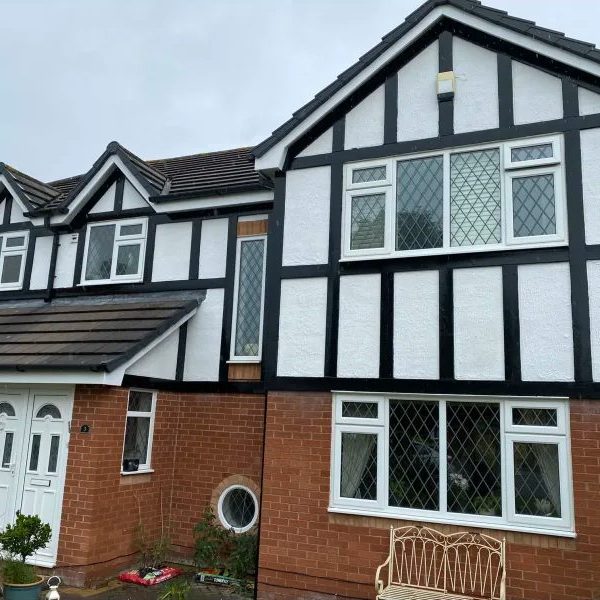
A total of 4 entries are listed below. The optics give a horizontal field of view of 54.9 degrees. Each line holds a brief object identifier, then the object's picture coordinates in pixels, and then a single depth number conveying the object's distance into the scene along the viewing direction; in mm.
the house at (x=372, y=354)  6359
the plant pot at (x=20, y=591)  6297
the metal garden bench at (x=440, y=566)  6098
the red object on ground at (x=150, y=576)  7666
